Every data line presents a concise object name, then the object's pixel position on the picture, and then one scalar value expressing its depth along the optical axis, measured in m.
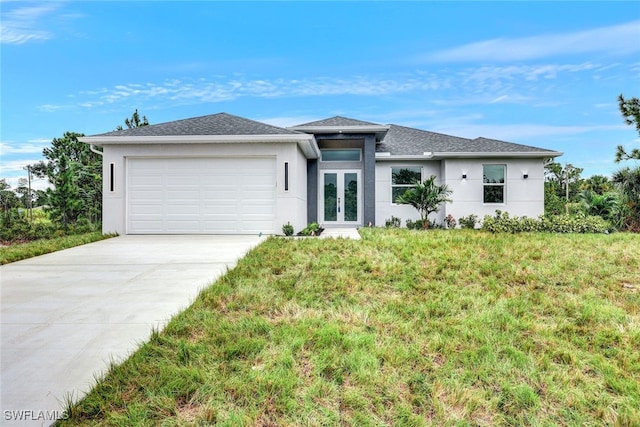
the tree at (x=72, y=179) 14.71
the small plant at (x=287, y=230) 10.78
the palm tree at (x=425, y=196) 12.89
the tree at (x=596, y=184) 23.68
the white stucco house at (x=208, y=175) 11.02
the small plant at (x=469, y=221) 14.37
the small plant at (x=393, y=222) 14.81
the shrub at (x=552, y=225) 11.78
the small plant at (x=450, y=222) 14.54
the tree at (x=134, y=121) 19.03
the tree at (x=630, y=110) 14.90
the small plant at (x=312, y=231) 10.86
